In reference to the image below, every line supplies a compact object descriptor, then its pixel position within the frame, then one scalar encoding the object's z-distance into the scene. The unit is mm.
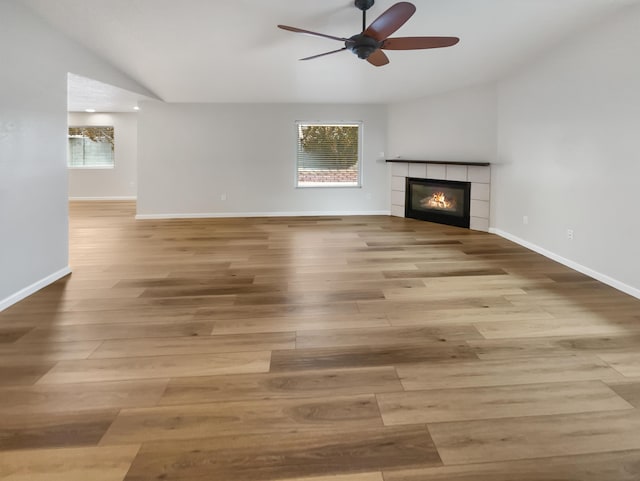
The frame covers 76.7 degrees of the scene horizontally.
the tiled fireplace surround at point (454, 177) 6434
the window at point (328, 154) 8227
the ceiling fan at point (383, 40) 3137
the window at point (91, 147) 10883
